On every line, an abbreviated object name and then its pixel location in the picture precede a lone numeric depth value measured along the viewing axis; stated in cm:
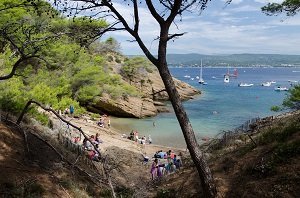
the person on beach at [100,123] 2859
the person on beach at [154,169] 1319
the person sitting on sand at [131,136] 2652
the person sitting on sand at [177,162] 1461
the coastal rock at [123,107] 3521
